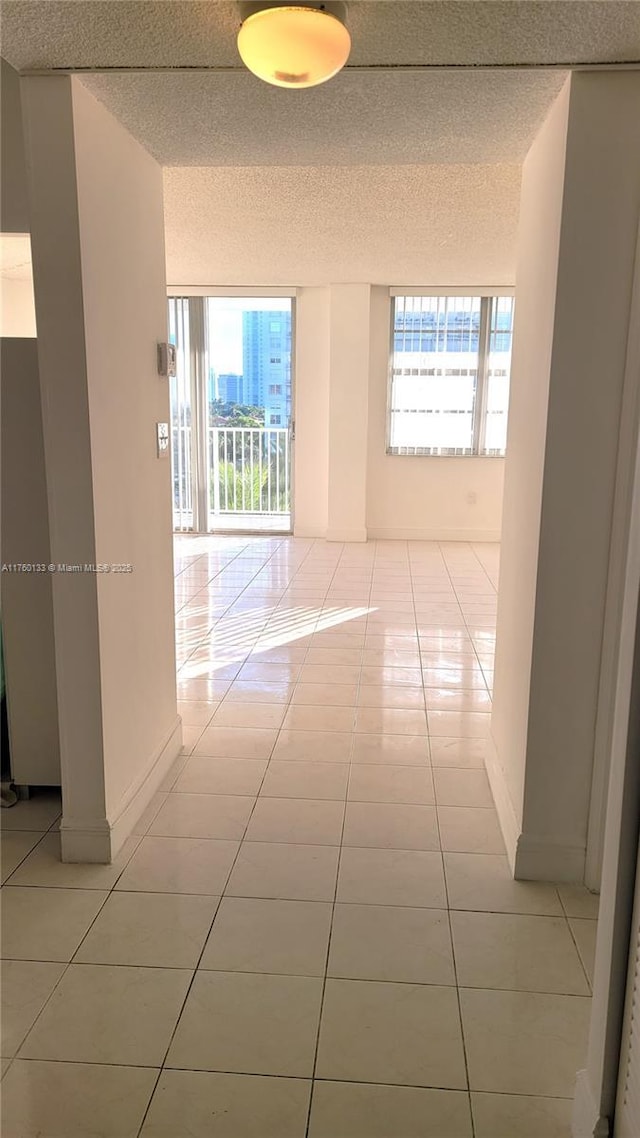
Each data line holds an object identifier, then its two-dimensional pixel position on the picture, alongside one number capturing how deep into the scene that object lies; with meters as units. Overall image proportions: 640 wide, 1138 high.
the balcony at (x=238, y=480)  8.02
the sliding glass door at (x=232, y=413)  7.75
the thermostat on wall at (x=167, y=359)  2.73
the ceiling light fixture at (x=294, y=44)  1.66
